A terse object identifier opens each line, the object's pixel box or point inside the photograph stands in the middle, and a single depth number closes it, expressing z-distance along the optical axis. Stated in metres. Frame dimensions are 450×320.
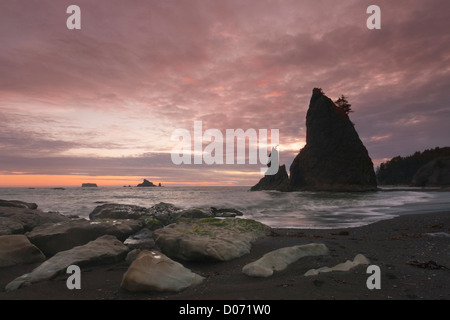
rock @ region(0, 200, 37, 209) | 15.83
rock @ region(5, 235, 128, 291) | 4.55
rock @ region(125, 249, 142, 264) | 5.88
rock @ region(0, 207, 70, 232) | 9.75
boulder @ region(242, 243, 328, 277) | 4.50
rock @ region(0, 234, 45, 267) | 5.83
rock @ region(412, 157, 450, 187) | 68.44
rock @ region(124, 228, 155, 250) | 7.53
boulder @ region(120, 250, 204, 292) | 3.79
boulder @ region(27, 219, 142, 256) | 7.08
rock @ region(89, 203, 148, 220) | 13.96
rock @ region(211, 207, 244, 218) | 17.78
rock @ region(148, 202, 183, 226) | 13.33
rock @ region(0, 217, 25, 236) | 8.04
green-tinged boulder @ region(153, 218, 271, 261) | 5.61
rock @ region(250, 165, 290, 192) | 91.72
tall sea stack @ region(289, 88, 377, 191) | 63.94
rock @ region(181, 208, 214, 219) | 13.82
